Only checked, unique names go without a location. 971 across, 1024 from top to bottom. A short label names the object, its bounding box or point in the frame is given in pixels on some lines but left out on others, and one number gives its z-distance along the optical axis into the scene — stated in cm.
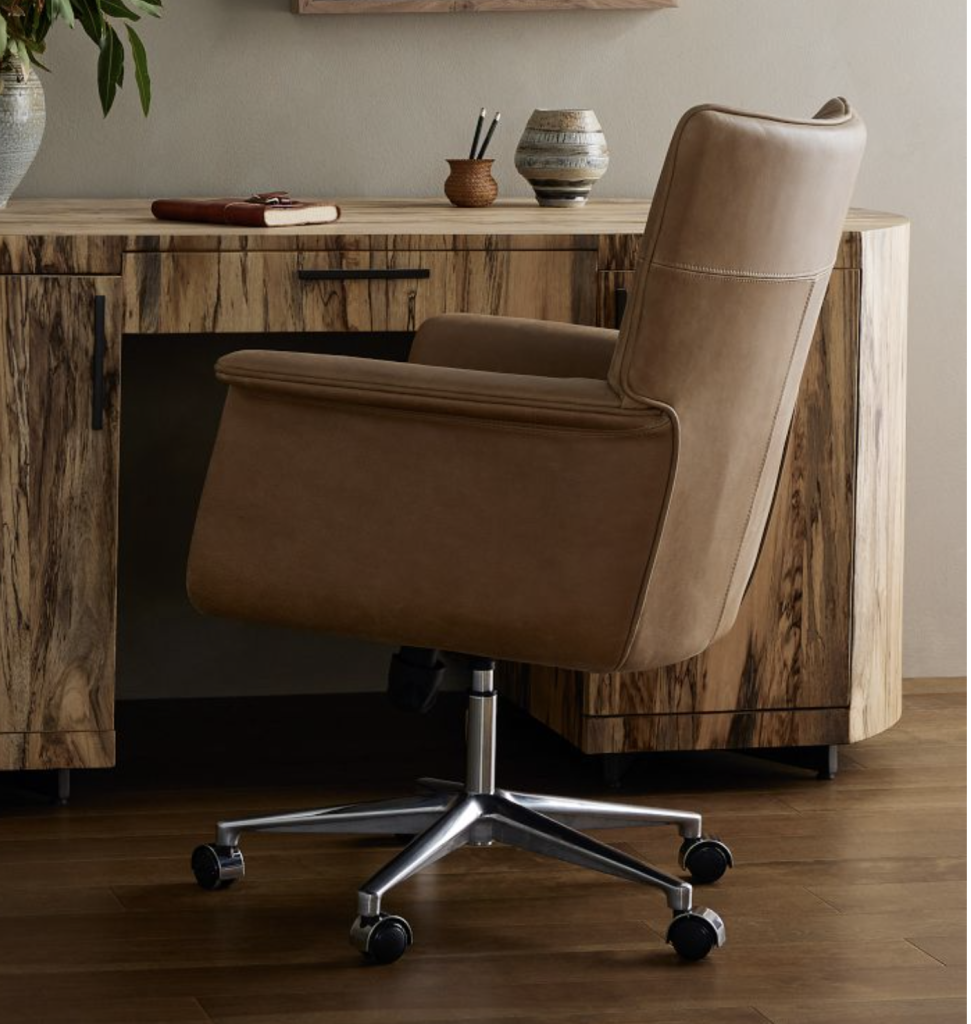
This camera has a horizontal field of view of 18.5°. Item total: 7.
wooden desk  419
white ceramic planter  444
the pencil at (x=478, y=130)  499
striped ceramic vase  496
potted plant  442
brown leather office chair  326
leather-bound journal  433
